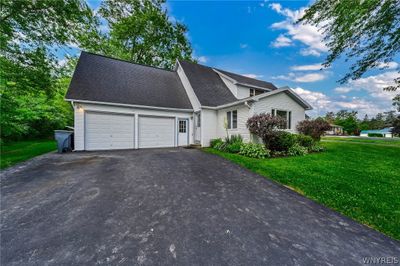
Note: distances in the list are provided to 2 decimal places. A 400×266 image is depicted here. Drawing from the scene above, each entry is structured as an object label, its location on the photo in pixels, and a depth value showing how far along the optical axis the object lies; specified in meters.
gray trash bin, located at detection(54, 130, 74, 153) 8.43
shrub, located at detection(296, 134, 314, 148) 9.88
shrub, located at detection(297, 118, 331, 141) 10.62
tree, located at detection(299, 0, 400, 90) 6.70
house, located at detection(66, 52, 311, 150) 9.18
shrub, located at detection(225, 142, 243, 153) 9.00
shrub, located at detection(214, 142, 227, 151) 9.79
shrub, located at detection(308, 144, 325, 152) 10.05
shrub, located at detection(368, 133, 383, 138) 40.26
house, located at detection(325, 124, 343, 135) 53.25
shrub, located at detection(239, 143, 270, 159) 7.90
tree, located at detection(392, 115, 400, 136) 19.64
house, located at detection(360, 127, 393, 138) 40.75
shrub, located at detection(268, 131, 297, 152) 8.77
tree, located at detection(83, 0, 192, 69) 18.25
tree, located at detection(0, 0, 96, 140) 8.02
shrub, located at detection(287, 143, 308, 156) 8.82
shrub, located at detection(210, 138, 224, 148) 10.74
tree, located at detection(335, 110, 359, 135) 51.22
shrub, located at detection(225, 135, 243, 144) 9.76
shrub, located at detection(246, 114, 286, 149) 8.29
